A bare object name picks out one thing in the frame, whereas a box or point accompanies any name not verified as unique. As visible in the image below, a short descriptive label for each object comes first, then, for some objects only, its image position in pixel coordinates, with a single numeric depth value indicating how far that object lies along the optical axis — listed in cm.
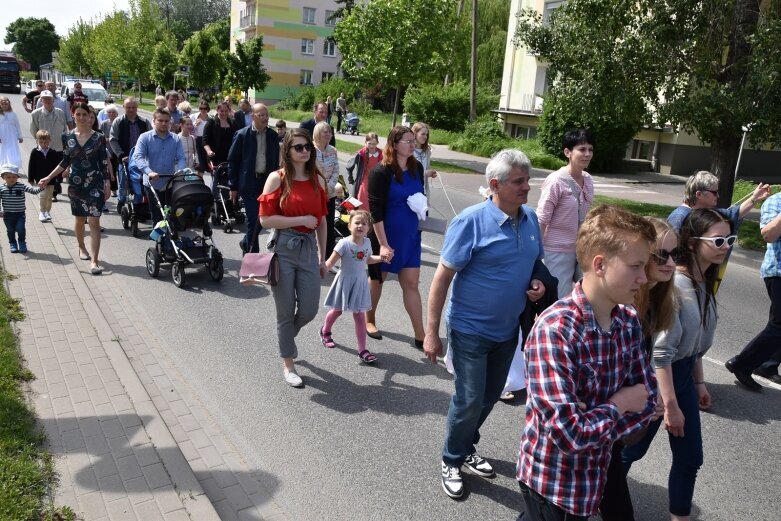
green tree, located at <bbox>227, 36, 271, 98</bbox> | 4922
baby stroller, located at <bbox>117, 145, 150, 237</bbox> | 1040
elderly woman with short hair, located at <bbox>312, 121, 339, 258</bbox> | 773
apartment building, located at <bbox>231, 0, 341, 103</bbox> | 6456
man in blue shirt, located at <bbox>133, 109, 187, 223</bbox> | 900
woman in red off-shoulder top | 529
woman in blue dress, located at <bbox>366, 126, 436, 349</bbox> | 598
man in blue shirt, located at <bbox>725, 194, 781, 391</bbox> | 572
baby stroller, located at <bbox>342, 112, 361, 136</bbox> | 3498
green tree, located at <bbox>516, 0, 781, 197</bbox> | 1199
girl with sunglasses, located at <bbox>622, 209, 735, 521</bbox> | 321
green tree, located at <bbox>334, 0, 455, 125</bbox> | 2005
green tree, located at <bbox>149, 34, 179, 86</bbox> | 5369
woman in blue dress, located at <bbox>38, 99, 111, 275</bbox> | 819
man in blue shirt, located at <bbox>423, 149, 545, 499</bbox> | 362
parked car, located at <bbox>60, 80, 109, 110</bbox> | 3097
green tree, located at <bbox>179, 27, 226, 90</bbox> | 5332
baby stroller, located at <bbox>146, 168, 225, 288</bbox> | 824
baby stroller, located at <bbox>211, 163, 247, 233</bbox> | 1141
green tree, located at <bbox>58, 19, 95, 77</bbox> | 7400
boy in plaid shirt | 232
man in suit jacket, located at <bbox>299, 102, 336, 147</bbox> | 934
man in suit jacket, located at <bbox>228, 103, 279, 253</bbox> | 855
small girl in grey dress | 606
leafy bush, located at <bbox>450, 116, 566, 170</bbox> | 2473
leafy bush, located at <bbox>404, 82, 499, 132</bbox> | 3397
